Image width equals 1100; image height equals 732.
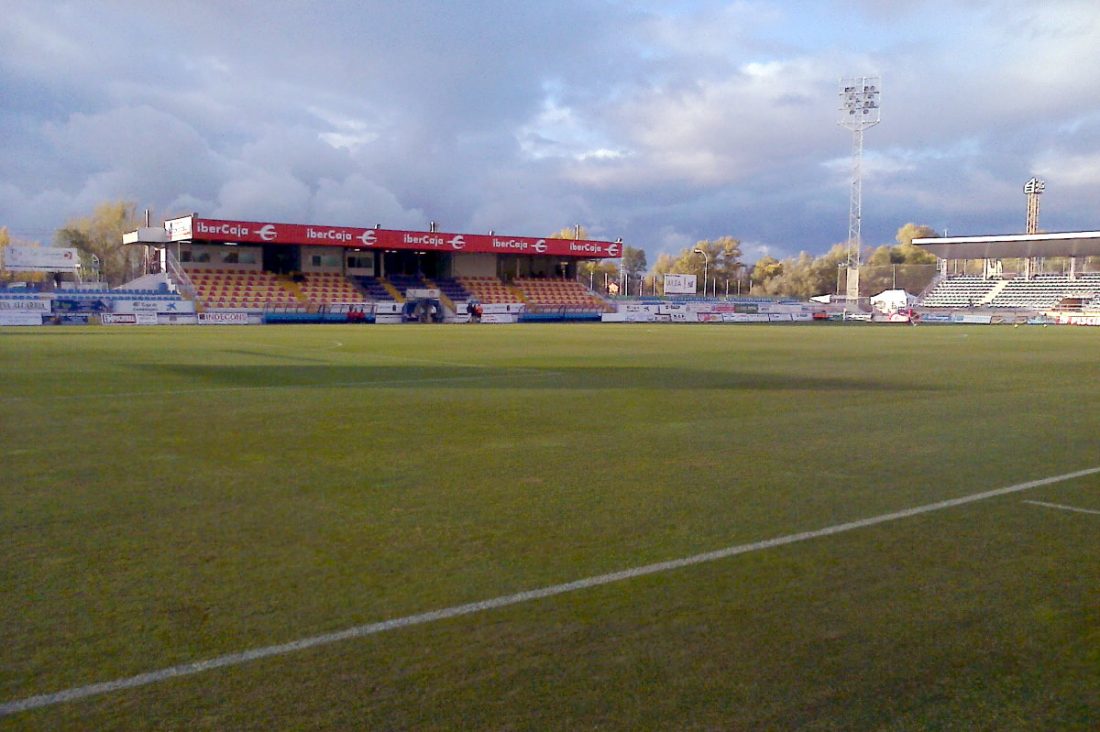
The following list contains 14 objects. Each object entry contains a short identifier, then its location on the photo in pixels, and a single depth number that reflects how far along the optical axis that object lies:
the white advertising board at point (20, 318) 46.22
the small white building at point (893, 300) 84.91
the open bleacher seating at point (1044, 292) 78.19
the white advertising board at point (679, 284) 85.31
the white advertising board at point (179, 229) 58.44
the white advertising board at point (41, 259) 69.31
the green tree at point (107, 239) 103.62
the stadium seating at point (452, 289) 68.81
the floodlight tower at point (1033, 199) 100.19
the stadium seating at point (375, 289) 65.93
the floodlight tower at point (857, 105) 74.88
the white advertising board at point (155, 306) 49.81
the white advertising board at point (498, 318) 63.38
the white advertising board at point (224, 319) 52.31
